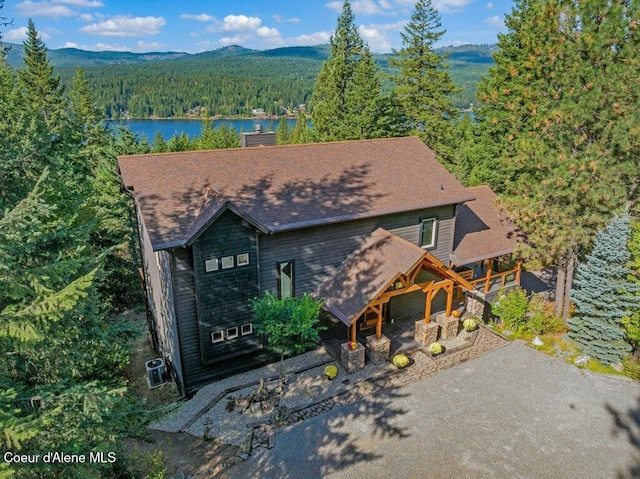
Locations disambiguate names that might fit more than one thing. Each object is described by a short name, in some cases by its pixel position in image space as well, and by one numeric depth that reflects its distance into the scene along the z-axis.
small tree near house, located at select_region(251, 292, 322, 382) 13.38
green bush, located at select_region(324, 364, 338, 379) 14.99
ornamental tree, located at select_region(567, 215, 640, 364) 15.67
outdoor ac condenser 15.43
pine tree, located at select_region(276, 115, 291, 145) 76.84
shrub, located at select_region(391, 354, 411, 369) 15.62
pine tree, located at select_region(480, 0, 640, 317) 14.87
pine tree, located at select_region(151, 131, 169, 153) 58.48
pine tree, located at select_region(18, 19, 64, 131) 37.38
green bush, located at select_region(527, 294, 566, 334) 17.98
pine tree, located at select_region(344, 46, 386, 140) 34.12
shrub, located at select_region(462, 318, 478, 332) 17.89
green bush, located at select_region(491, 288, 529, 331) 18.11
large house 14.02
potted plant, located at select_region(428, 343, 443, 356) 16.41
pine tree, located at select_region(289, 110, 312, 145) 72.25
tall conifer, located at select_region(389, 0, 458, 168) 34.44
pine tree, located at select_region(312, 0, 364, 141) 36.41
